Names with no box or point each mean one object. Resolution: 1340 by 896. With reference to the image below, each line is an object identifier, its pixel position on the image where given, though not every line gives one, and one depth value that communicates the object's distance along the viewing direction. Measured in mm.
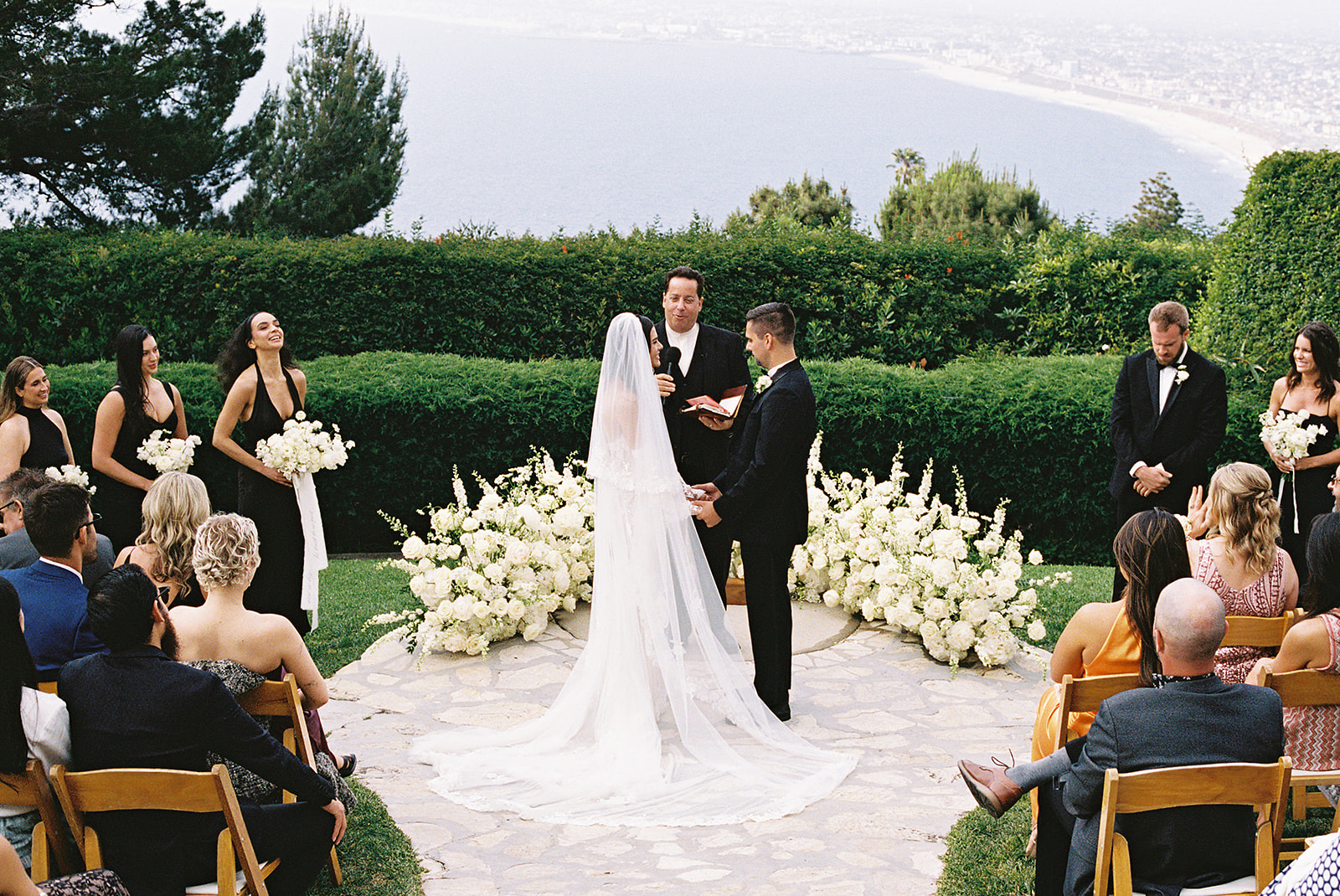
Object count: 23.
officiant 6758
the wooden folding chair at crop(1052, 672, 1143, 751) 3881
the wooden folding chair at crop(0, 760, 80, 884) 3477
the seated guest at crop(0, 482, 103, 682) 4434
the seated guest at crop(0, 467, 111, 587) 5223
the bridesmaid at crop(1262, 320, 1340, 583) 6766
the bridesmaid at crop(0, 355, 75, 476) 6609
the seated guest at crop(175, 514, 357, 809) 4152
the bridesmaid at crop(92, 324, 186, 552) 6742
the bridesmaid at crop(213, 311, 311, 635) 6723
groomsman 6723
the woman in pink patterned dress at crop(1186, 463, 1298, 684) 4645
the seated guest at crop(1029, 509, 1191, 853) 4004
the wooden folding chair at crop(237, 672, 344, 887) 4059
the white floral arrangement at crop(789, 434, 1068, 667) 6797
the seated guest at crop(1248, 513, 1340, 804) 4070
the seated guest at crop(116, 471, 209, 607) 4957
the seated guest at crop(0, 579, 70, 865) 3441
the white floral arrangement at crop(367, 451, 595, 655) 6930
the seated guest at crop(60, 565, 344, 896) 3572
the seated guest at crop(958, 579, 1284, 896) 3320
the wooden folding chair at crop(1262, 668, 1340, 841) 3992
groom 5789
